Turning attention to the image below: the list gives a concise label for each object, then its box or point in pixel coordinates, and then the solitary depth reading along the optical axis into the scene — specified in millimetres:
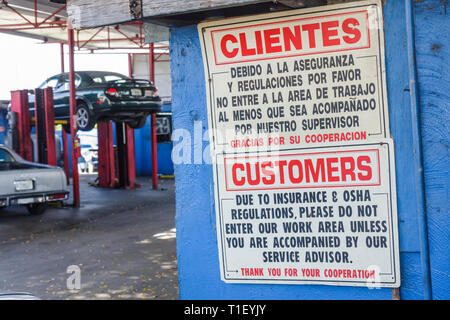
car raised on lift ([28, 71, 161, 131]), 14172
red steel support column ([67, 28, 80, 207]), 12430
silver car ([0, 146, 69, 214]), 10828
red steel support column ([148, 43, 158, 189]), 16406
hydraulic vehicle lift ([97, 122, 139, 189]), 17266
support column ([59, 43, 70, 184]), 18328
